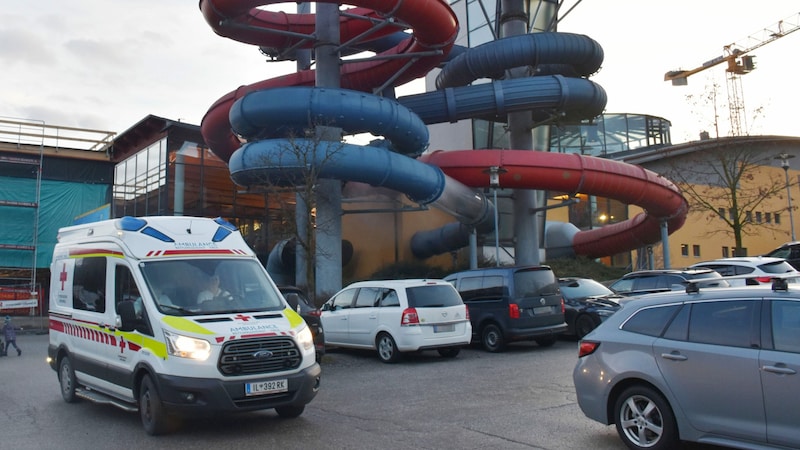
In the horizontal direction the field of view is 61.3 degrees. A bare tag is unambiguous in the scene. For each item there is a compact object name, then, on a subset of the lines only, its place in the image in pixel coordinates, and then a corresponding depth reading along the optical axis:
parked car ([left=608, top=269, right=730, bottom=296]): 16.09
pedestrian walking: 18.58
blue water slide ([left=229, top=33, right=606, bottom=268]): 20.47
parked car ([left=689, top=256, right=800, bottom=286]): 16.98
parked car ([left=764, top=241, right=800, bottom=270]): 21.78
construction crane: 93.25
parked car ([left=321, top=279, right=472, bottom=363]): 13.52
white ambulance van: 7.29
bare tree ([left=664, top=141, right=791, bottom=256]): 26.97
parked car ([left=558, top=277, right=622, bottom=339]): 16.30
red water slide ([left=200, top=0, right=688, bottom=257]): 22.70
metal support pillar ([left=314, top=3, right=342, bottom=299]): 23.28
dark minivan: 14.87
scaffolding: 35.19
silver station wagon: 5.36
